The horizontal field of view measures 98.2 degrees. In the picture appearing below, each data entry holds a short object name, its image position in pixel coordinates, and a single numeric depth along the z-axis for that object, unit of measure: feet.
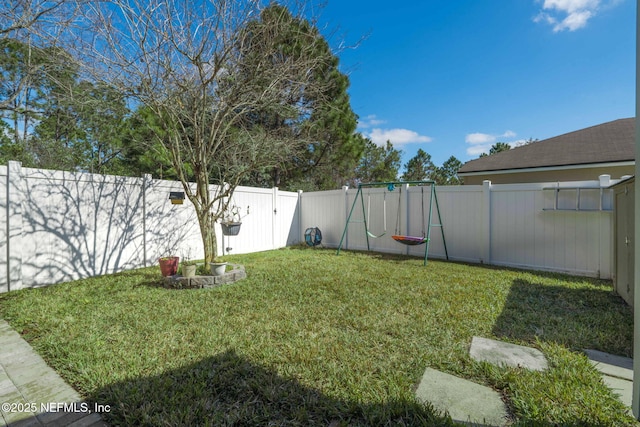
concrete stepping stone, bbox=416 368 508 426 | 5.02
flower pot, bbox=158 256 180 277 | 14.48
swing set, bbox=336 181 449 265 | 18.72
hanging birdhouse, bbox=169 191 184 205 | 18.24
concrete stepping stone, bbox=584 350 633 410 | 5.64
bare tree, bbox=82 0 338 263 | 12.73
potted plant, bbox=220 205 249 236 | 18.43
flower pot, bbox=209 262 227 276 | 13.96
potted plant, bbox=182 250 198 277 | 13.53
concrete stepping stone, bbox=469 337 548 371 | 6.77
